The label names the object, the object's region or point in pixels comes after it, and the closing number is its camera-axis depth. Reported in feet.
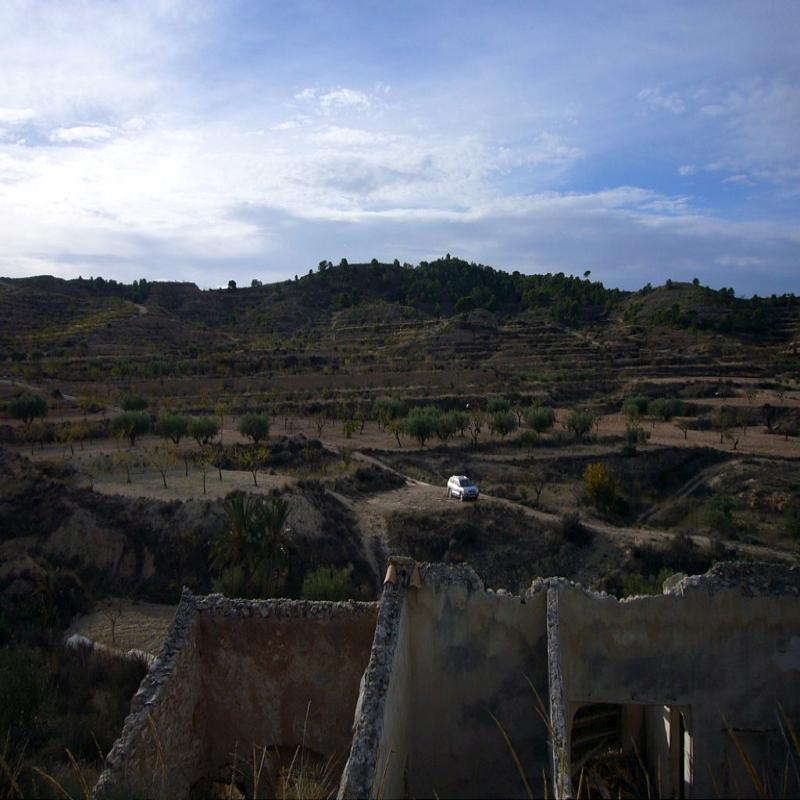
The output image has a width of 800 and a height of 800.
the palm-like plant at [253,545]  75.77
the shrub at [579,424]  149.18
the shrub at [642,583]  67.72
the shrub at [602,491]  113.80
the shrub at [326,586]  64.47
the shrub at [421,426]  142.31
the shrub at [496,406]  170.70
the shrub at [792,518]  98.84
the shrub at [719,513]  104.01
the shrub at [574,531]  94.22
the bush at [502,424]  148.77
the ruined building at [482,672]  32.55
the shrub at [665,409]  175.63
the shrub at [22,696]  39.42
